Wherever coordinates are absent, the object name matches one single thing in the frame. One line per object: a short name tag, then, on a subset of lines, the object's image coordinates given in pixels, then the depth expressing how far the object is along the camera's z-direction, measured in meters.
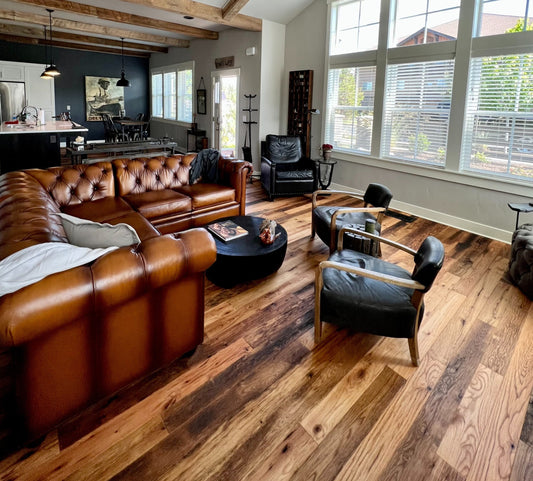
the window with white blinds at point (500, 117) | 4.01
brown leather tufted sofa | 1.49
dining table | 9.80
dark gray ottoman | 3.06
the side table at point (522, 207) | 3.56
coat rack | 7.23
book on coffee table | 3.19
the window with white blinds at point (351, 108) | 5.68
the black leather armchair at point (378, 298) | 2.07
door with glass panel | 8.22
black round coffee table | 2.92
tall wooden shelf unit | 6.52
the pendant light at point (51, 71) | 7.36
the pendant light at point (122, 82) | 9.36
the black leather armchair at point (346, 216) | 3.42
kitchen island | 6.39
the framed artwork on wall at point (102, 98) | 11.21
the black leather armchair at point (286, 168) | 5.64
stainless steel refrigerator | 9.86
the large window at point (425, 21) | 4.54
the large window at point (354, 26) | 5.46
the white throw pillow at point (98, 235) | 1.88
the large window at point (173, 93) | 9.77
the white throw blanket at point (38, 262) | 1.42
